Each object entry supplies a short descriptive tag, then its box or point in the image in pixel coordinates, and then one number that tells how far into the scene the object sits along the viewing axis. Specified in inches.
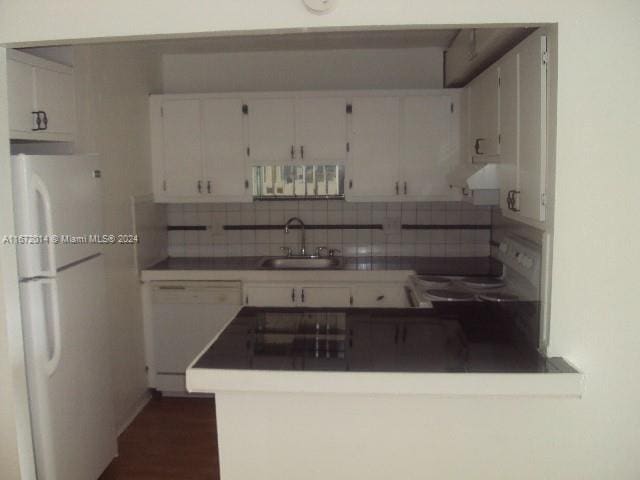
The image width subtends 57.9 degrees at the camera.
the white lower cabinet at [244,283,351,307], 161.5
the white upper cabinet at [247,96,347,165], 167.5
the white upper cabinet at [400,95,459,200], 165.8
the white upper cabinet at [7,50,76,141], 98.7
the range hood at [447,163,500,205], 118.4
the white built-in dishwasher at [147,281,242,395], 163.8
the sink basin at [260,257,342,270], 181.2
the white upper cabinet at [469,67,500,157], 117.7
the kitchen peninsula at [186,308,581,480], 81.2
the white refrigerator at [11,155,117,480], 97.3
